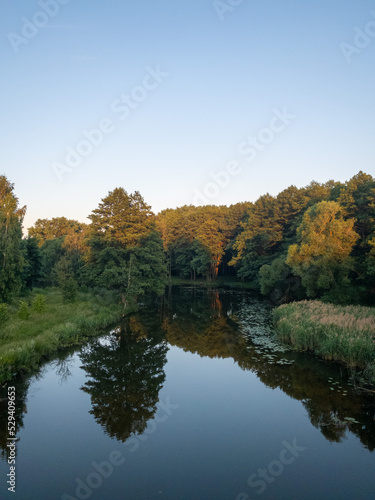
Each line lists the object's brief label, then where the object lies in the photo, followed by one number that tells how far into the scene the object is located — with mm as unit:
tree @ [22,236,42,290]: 40078
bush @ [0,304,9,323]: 18823
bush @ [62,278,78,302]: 30464
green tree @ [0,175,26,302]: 21391
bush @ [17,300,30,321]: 21078
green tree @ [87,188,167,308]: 32719
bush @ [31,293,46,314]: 23688
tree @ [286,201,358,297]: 29062
